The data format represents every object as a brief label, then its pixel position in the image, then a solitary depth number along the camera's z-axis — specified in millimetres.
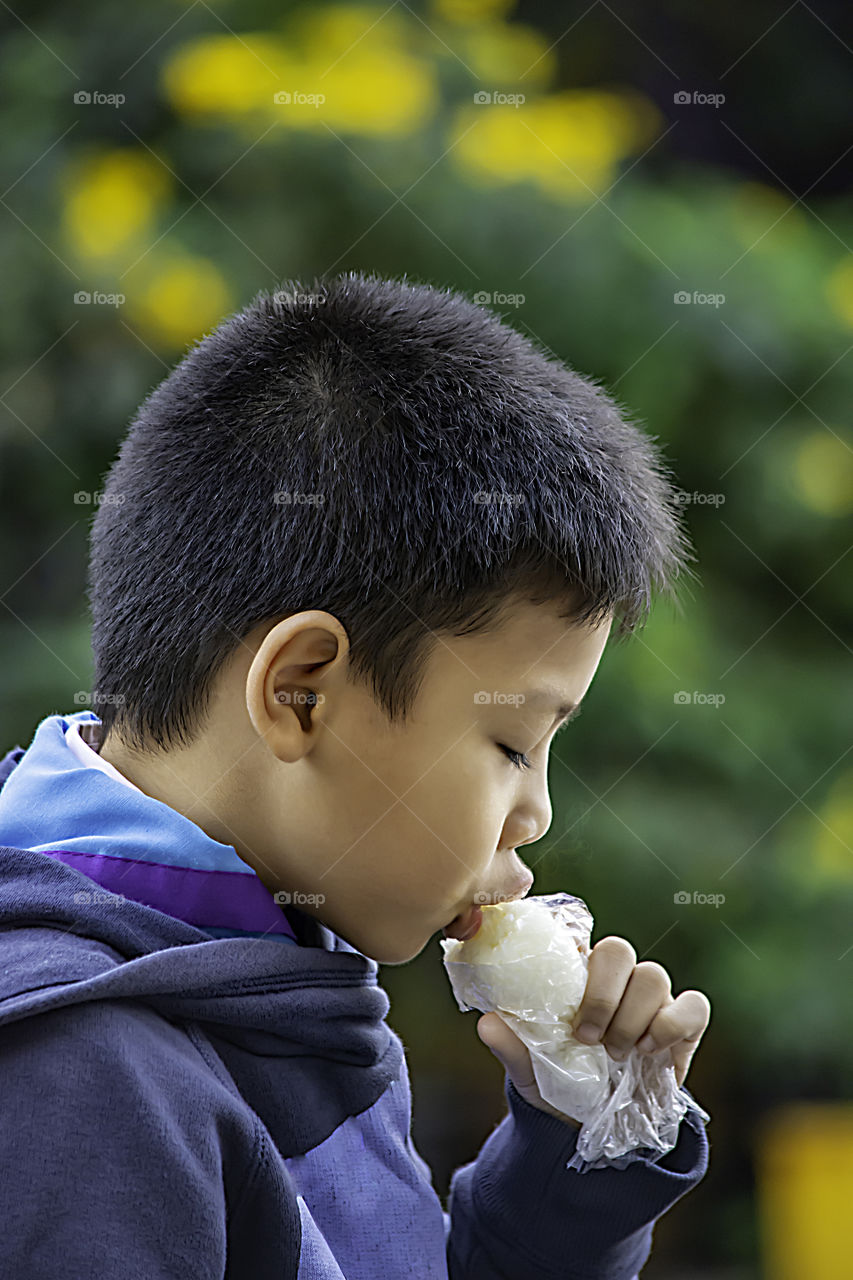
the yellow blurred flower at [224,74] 3823
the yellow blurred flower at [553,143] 3928
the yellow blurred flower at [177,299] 3741
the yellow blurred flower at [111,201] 3783
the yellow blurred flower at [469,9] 4096
